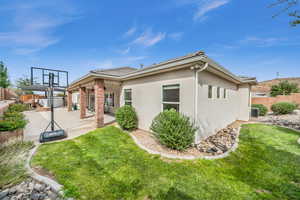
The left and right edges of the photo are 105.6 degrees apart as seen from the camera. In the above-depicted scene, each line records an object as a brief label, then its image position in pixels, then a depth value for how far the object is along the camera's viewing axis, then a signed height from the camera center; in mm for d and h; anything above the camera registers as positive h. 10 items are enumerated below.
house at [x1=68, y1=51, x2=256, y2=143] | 4266 +426
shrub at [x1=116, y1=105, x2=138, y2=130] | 6219 -1071
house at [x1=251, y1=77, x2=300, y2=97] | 24598 +6038
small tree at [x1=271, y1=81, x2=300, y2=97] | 20656 +1923
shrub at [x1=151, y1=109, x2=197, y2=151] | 3953 -1123
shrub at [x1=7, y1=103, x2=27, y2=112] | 11719 -1118
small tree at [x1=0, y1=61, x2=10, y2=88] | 22734 +4301
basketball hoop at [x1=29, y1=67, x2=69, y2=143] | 4871 +705
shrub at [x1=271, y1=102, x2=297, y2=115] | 11219 -841
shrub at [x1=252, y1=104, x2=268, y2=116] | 11453 -1076
